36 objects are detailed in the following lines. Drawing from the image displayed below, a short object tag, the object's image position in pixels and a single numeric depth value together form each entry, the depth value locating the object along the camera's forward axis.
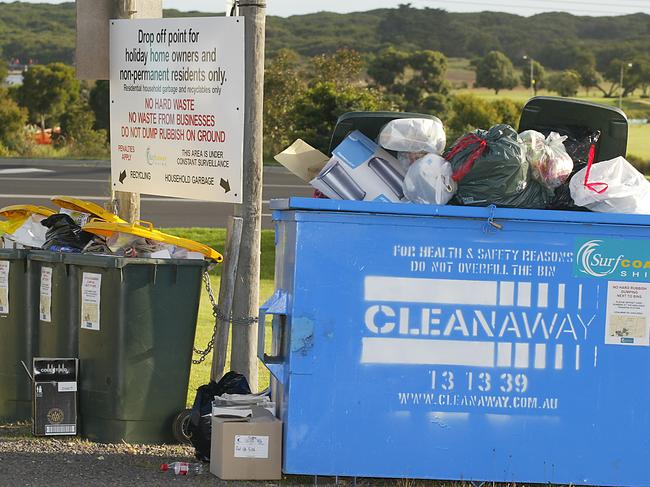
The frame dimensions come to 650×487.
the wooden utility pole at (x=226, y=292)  12.36
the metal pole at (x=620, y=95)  132.37
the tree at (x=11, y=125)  67.22
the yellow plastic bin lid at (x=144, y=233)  11.43
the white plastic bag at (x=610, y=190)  10.38
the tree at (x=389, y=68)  108.73
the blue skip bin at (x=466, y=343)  9.97
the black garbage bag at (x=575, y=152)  10.69
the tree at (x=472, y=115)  77.99
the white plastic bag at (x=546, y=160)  10.54
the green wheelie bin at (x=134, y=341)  11.20
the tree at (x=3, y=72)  99.57
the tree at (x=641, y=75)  156.17
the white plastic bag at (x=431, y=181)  10.36
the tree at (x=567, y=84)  153.12
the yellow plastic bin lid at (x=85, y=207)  12.34
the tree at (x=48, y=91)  78.00
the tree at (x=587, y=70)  160.31
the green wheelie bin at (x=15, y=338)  12.14
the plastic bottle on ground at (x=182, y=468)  10.55
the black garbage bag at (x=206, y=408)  10.93
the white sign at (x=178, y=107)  12.18
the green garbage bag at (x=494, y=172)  10.27
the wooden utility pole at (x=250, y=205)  12.23
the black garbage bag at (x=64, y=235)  11.91
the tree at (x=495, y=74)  165.22
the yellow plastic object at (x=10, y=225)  12.36
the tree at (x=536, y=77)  164.62
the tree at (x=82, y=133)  67.64
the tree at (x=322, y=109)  59.58
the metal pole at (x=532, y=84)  158.39
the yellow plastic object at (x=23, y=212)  12.57
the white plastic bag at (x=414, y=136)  10.66
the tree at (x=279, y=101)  67.22
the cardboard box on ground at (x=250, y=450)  10.23
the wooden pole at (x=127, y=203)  13.99
